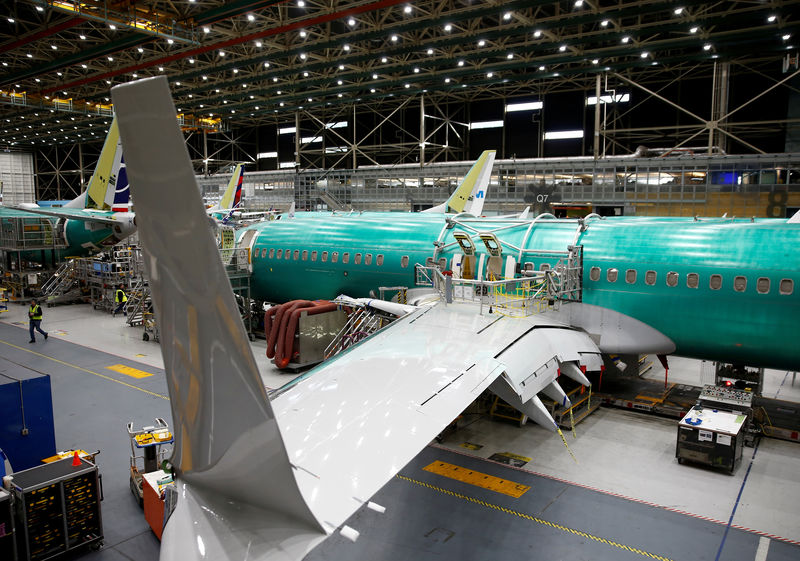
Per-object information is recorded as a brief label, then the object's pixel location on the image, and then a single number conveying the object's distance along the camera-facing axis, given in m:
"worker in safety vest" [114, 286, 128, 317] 30.14
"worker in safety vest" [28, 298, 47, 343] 23.91
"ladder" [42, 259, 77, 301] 34.28
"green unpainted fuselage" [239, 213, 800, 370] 13.83
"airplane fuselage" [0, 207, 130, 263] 34.16
